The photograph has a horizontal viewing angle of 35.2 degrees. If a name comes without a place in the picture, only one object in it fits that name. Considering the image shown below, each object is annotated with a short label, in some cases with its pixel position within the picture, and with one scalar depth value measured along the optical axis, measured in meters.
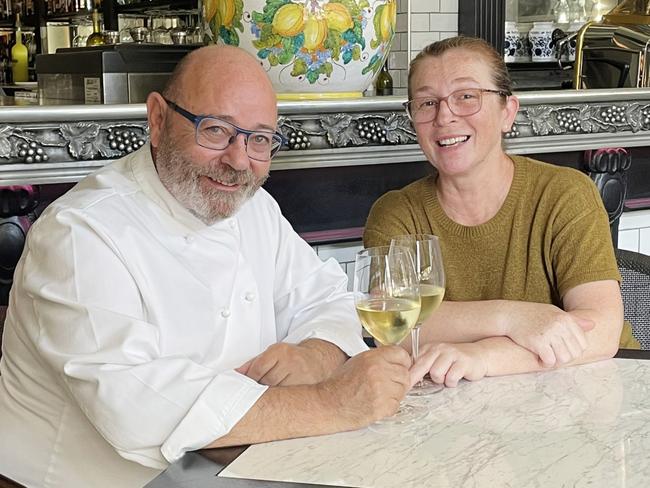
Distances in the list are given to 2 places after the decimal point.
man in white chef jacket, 1.31
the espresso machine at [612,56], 2.96
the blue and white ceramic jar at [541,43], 5.26
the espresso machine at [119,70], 2.25
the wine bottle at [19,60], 7.83
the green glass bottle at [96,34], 6.03
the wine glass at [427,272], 1.41
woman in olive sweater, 1.93
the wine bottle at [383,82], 3.91
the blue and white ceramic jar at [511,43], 5.20
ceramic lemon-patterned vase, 2.10
